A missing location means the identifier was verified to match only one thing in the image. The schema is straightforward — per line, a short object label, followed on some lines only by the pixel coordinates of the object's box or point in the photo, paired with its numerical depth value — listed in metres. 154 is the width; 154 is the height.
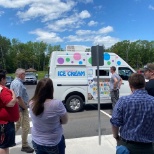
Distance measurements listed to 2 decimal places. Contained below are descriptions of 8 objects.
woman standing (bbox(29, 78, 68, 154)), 3.27
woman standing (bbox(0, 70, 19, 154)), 4.19
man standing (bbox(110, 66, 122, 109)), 10.19
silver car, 38.31
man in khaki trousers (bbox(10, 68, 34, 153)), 5.54
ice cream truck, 10.88
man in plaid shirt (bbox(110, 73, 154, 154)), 2.91
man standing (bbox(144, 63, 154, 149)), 4.27
